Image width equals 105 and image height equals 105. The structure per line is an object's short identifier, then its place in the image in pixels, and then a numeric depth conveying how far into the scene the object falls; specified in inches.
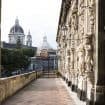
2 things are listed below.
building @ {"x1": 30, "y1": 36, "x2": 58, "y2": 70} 3526.1
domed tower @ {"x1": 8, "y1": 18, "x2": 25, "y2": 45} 6565.0
